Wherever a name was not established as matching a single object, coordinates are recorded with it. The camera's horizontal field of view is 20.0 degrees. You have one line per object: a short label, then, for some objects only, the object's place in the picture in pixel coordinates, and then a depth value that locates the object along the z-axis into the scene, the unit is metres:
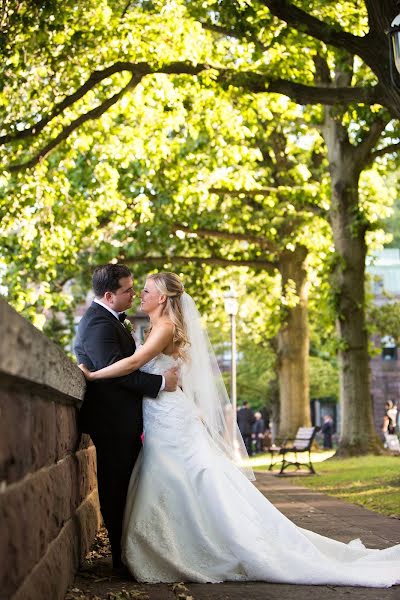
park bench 23.31
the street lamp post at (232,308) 29.30
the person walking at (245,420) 38.12
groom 7.59
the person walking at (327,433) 50.34
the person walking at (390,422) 36.69
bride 7.16
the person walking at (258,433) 49.28
